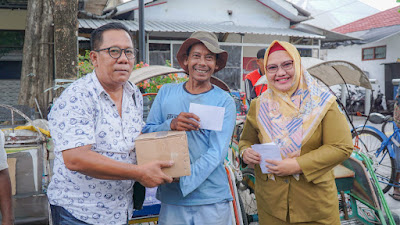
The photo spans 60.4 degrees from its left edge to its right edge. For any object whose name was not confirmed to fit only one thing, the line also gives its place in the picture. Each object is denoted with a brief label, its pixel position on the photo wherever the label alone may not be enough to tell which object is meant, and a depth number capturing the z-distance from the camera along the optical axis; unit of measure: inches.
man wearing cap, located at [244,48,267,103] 184.2
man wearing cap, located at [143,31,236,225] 81.0
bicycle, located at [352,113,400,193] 201.2
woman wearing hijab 86.0
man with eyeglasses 65.4
